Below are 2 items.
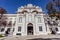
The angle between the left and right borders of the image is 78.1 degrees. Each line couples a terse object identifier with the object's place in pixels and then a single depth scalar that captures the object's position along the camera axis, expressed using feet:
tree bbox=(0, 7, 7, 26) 53.27
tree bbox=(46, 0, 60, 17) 26.57
